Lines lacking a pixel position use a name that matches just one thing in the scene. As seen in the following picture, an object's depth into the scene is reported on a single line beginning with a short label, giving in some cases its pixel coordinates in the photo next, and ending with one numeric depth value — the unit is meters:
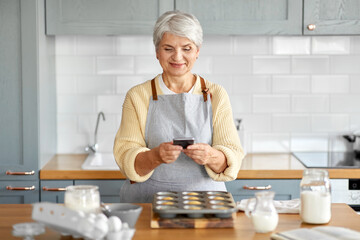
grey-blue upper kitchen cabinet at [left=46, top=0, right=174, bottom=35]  3.32
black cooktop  3.32
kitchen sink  3.25
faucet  3.68
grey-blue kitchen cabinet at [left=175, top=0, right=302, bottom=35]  3.33
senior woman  2.30
